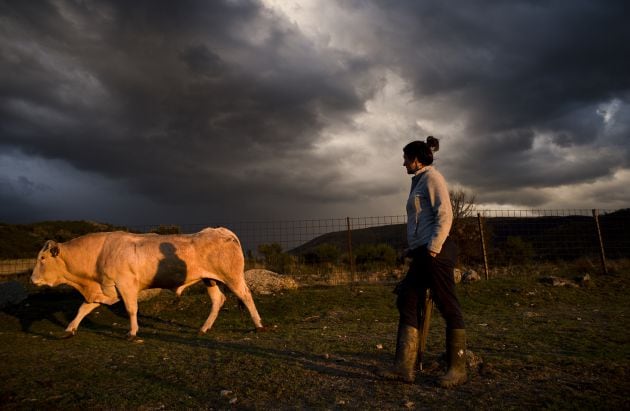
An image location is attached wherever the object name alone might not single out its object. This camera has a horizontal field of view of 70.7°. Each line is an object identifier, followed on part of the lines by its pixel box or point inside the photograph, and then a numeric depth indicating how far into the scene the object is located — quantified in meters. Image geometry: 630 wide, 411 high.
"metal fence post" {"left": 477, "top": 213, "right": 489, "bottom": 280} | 14.48
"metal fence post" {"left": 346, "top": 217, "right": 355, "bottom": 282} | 14.89
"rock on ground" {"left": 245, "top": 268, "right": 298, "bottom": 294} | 12.63
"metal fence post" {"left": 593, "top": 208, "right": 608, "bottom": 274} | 14.74
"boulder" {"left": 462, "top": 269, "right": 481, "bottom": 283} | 13.23
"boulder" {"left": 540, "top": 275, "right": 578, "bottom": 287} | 12.66
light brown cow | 8.20
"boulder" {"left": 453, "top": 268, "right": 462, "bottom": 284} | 13.41
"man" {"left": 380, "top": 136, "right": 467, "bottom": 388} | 4.12
